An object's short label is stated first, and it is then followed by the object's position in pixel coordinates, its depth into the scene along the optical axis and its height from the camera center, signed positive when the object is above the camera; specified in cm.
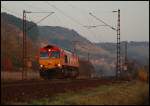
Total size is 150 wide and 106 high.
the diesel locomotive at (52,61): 5038 -140
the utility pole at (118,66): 5890 -223
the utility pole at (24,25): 5778 +242
